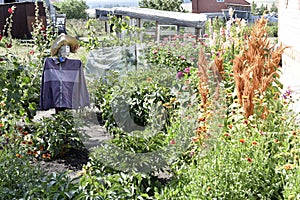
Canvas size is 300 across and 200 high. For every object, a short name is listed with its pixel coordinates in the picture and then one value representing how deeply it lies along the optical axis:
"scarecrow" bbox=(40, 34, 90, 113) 4.65
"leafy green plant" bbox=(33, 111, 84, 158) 4.21
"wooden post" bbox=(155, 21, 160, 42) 11.83
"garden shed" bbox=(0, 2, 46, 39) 16.72
